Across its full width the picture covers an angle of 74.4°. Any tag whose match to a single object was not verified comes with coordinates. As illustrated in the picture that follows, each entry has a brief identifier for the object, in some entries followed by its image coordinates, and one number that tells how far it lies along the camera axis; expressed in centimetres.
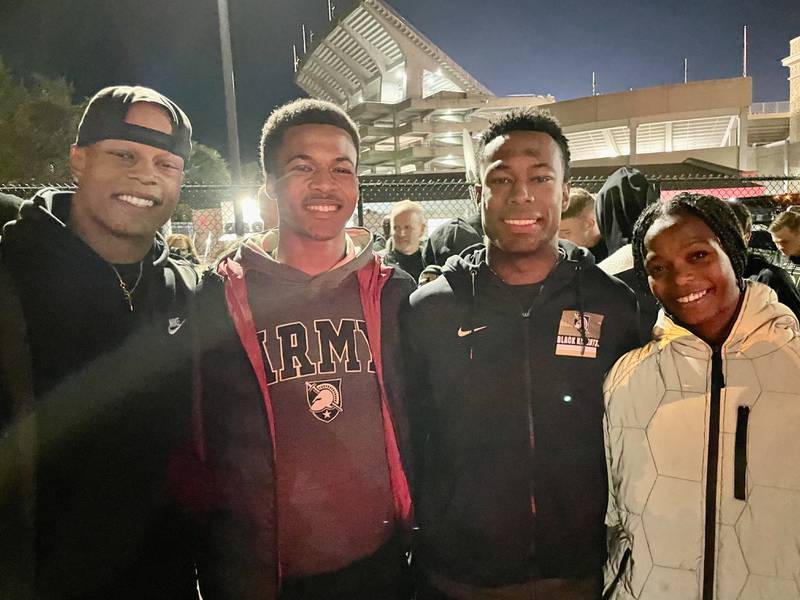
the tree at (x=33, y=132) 2594
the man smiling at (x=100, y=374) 189
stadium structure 2886
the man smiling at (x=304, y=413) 192
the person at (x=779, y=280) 321
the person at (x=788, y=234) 579
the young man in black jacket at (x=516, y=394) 194
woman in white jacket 178
